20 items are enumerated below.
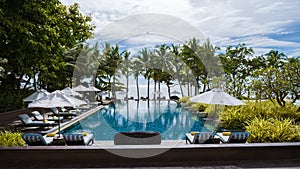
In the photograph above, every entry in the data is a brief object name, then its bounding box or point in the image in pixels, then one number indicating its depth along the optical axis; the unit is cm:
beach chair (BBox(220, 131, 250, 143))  622
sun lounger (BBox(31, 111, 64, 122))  1127
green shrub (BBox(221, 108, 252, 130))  928
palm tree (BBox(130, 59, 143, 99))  3175
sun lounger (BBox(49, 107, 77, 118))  1351
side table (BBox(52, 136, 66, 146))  682
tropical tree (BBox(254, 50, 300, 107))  1102
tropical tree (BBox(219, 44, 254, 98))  2958
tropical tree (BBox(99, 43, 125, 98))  2942
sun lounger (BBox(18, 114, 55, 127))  993
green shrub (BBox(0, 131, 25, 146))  576
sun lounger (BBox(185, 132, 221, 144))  646
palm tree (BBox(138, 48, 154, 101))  3088
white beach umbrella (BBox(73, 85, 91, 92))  1912
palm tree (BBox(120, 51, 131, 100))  3182
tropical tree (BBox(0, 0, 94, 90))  1163
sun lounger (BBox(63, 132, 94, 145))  633
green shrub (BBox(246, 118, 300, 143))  613
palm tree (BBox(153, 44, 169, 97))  3142
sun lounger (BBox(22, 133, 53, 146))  602
